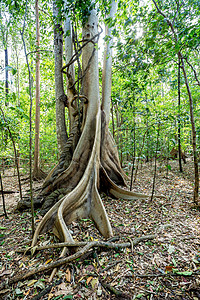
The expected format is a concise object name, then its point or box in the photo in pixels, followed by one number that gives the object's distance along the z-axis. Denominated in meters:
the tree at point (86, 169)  2.36
